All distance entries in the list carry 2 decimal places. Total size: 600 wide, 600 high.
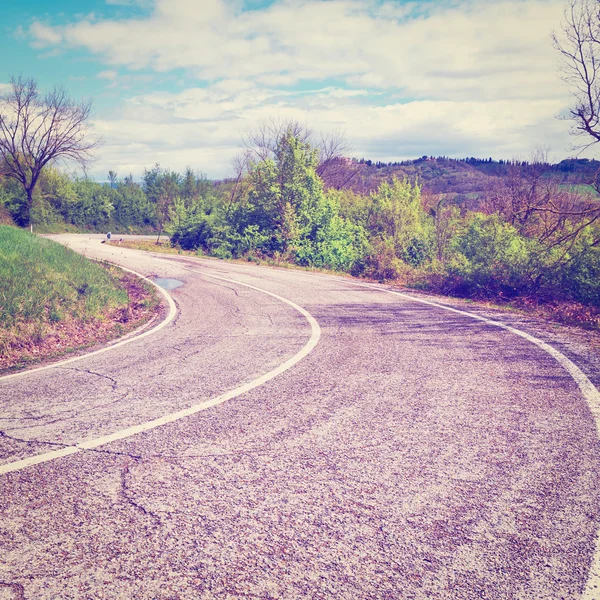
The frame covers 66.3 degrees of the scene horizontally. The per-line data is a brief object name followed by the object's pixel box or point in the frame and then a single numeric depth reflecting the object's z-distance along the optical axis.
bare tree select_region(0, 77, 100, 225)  43.06
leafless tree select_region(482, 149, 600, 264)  12.73
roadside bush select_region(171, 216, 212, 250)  29.56
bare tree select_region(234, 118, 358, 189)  49.72
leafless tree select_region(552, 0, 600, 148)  12.06
